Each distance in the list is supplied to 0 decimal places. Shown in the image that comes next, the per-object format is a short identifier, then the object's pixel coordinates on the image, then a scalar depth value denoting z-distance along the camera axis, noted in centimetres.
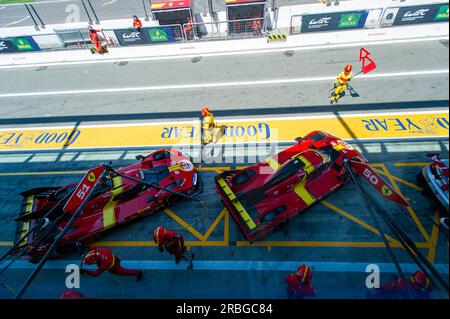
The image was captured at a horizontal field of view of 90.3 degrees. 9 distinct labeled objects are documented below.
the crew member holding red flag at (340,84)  941
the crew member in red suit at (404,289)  396
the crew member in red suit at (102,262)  474
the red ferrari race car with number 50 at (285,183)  584
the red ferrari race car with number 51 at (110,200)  598
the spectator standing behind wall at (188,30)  1497
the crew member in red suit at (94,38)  1447
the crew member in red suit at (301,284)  452
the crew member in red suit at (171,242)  503
